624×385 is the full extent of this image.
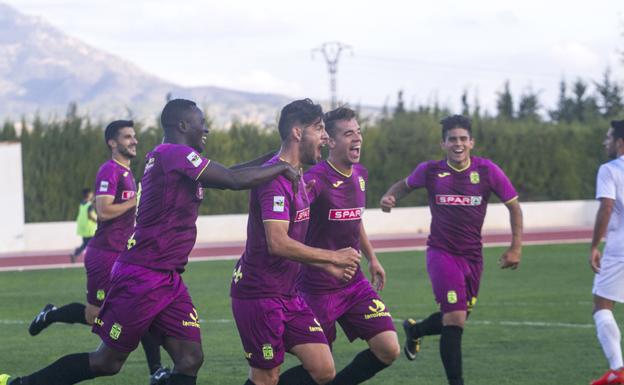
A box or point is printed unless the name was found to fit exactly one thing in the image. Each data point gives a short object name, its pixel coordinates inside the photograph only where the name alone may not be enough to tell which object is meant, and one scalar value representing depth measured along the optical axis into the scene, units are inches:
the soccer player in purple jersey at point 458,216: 724.7
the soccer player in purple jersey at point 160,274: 542.9
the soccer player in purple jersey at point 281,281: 527.9
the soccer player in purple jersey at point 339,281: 613.9
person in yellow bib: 1901.0
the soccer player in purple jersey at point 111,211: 743.7
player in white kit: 688.4
